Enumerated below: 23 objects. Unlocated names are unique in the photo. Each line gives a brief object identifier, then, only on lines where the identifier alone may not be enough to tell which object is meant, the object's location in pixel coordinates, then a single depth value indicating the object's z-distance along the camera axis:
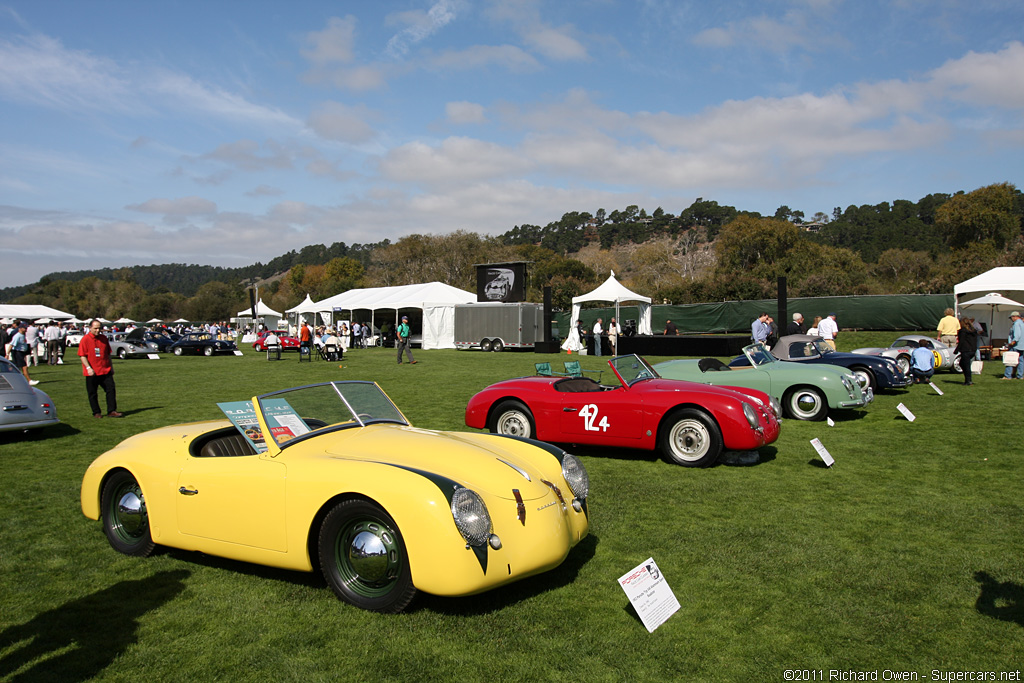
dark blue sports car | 13.73
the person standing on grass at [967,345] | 15.84
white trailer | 36.56
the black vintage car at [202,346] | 35.38
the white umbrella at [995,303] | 25.91
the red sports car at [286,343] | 39.56
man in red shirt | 11.38
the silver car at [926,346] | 18.34
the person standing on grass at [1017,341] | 17.28
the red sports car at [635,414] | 7.45
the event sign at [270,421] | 4.35
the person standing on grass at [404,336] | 26.64
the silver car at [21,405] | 9.09
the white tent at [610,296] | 33.38
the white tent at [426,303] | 40.75
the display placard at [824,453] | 7.37
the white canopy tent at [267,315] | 58.34
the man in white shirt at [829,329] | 18.97
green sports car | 10.77
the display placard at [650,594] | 3.49
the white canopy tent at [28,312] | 51.54
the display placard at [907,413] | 10.70
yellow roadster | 3.48
